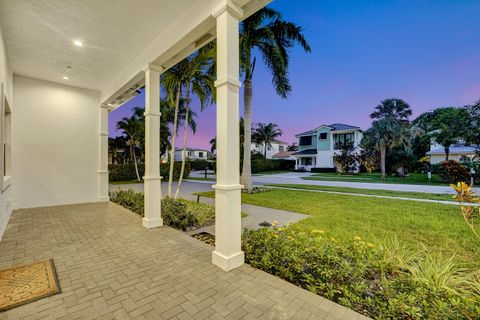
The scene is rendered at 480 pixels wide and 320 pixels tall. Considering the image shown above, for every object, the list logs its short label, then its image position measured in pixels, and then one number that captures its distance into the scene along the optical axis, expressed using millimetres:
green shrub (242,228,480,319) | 1826
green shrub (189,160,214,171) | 29469
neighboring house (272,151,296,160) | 37359
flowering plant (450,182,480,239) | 2047
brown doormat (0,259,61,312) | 2131
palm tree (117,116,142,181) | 15578
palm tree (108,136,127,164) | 21322
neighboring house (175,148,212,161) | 50581
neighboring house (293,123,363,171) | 26031
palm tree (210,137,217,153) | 34712
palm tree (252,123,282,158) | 35312
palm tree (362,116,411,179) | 16938
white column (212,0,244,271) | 2773
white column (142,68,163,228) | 4496
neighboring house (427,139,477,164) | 19984
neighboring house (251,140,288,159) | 36728
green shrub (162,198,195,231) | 4715
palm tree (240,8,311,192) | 8977
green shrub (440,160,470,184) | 12117
